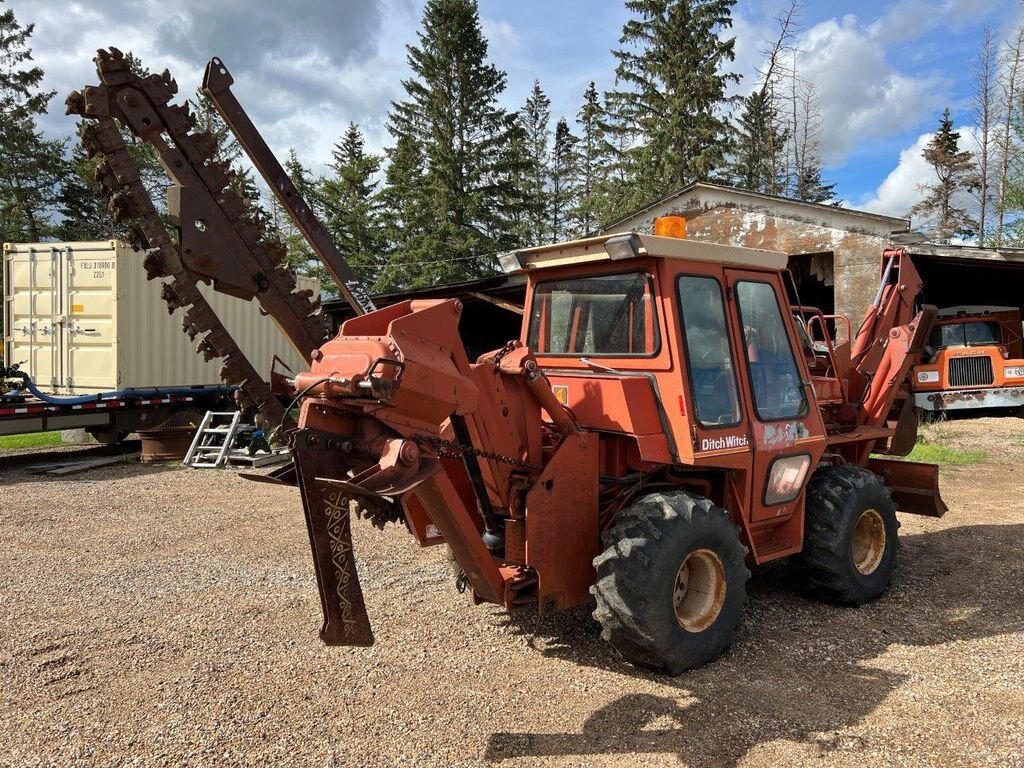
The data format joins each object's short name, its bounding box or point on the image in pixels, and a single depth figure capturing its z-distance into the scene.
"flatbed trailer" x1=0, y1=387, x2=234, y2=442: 10.70
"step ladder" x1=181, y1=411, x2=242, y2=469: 11.37
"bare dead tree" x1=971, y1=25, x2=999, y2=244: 27.62
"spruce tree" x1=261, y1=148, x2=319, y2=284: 31.98
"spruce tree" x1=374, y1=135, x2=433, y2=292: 28.09
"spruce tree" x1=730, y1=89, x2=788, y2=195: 29.31
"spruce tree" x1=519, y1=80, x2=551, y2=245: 34.19
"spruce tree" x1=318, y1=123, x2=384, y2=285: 31.32
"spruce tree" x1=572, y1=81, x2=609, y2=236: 30.55
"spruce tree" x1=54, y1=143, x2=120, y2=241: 29.69
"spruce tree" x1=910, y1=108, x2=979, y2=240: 31.91
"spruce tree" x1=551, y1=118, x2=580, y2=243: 37.34
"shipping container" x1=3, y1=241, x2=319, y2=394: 11.88
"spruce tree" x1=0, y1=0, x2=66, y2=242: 28.48
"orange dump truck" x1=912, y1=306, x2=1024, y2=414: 14.91
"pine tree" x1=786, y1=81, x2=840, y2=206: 28.78
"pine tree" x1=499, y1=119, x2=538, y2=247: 28.67
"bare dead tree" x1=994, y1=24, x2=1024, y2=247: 26.33
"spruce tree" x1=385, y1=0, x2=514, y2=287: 27.94
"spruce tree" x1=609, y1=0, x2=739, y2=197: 27.31
